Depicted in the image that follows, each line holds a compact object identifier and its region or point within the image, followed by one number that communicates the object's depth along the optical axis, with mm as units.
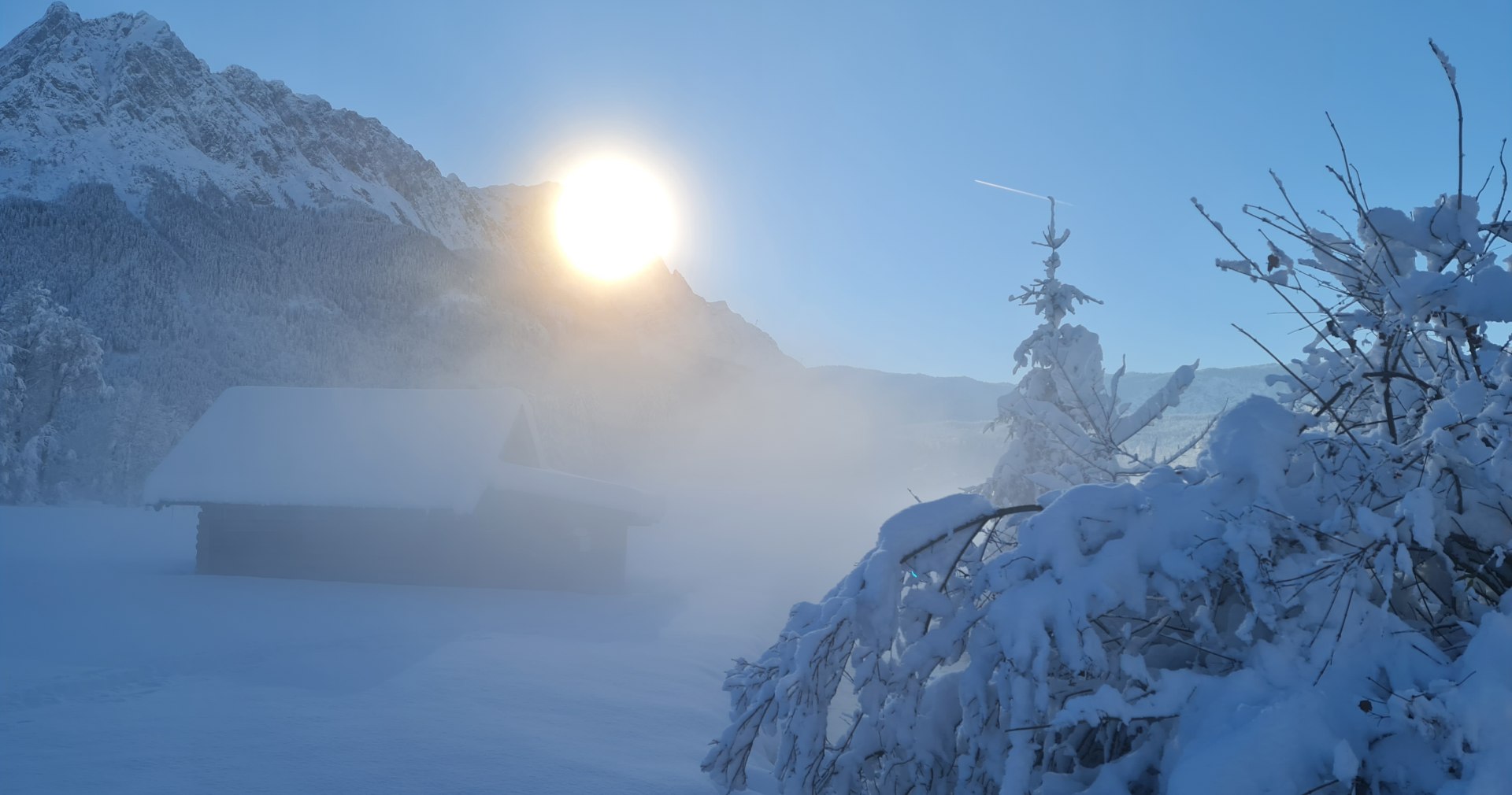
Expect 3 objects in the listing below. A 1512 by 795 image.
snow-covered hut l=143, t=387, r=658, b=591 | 19875
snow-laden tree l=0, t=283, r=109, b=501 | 37406
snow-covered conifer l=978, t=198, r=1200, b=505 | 13352
